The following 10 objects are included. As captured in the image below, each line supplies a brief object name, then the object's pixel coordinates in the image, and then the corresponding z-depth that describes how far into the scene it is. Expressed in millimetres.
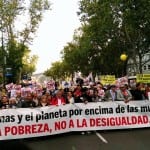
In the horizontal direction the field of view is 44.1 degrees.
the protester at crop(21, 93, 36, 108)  5913
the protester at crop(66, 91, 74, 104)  6434
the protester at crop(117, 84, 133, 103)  7043
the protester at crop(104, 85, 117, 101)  7161
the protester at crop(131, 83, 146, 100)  7386
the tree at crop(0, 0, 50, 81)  18362
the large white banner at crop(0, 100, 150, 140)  5396
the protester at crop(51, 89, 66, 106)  6371
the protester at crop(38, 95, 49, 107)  6132
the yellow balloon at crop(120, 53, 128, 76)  27232
